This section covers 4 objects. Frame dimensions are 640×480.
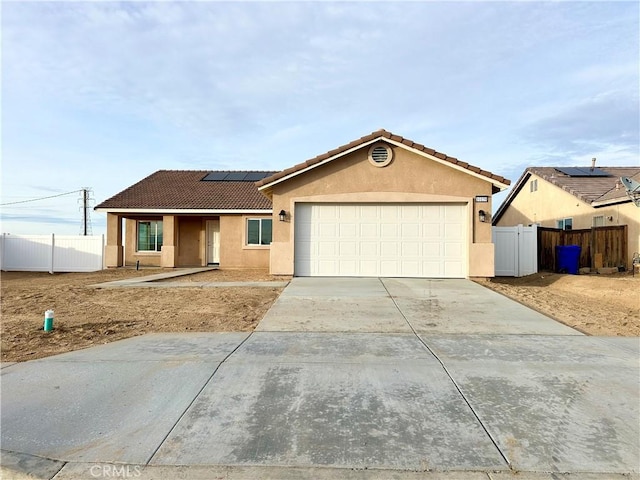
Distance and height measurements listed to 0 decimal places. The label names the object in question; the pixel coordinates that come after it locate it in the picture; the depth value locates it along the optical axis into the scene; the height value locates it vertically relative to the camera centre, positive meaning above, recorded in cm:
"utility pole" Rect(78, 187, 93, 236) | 4131 +335
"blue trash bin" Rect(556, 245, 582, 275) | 1588 -71
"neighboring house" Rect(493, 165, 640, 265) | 1714 +218
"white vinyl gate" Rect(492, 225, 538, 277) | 1527 -43
